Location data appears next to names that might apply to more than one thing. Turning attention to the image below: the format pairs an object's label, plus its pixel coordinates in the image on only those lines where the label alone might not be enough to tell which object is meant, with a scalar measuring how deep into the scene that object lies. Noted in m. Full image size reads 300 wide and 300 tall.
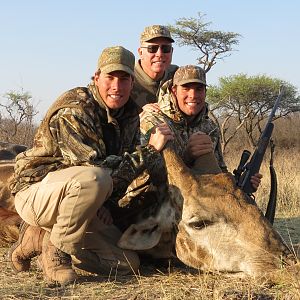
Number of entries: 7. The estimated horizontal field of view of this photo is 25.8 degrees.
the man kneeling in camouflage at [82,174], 3.89
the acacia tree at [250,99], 26.00
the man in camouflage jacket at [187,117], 4.65
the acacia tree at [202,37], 24.62
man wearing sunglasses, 6.11
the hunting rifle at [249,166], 5.14
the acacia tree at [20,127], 13.02
